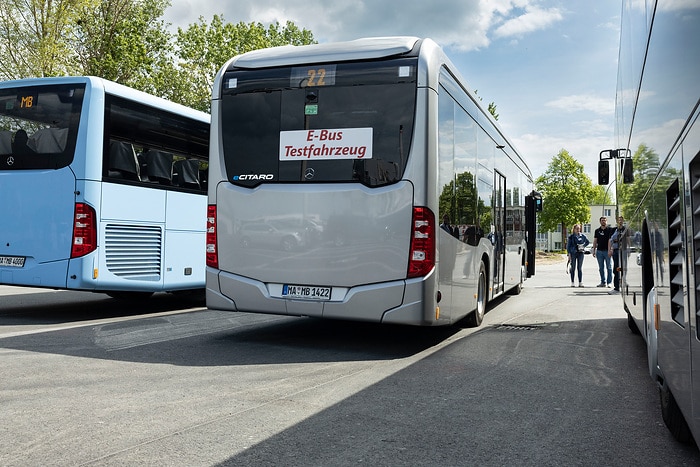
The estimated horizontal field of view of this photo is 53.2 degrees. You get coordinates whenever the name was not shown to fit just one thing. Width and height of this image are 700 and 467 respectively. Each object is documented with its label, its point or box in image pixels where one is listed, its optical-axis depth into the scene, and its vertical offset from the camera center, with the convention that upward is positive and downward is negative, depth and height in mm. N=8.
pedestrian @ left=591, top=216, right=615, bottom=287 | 18156 +442
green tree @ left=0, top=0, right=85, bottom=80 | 25062 +8268
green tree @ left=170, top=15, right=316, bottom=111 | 35456 +11613
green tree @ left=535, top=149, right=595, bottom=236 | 70312 +7188
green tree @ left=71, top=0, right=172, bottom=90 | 31344 +9778
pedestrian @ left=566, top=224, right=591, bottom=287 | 19156 +459
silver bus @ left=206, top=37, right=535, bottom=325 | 7055 +803
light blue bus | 9250 +961
